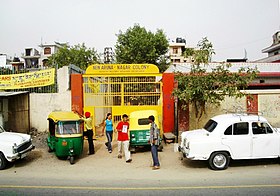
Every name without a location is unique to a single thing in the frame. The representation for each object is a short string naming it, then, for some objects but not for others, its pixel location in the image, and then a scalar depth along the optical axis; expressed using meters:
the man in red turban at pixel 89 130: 11.16
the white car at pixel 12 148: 9.07
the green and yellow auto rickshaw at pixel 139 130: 10.97
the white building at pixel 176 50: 73.25
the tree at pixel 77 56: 36.41
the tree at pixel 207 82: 12.01
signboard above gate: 13.74
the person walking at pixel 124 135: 10.08
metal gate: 13.69
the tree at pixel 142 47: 32.28
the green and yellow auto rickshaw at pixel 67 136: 9.71
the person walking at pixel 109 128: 11.59
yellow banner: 14.83
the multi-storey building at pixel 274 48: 38.62
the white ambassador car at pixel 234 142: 8.66
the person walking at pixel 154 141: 8.96
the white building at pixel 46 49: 73.74
